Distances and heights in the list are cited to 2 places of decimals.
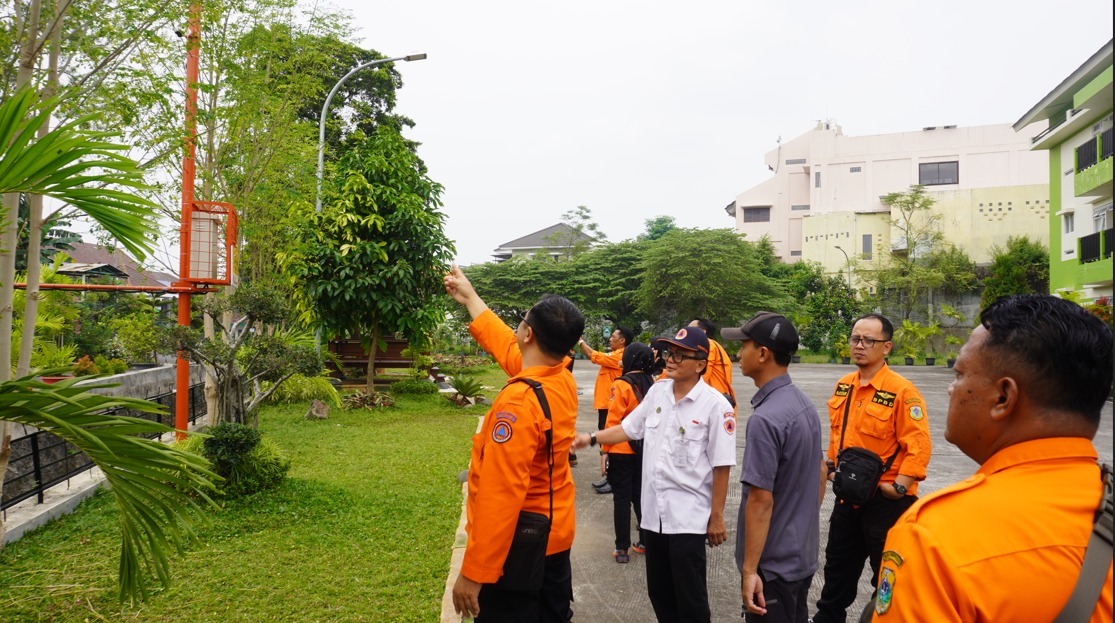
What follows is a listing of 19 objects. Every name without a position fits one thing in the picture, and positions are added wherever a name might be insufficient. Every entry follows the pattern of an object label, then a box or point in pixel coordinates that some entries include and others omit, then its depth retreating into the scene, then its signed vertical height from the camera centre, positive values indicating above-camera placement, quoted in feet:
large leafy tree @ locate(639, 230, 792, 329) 114.83 +4.23
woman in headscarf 17.74 -4.28
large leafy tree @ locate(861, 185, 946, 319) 114.52 +8.54
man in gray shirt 9.45 -2.78
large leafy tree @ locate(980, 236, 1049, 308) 105.29 +5.17
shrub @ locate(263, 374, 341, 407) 42.73 -5.53
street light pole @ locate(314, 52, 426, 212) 42.50 +11.60
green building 68.39 +13.84
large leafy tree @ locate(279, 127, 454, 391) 41.63 +3.29
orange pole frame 18.76 +2.76
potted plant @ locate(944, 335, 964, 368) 100.34 -5.59
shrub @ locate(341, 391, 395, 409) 42.04 -5.91
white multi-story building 137.59 +27.10
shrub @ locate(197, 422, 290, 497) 20.31 -4.58
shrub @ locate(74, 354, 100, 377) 34.56 -3.21
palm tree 7.84 -1.20
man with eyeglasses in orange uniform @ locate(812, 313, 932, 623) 12.54 -2.72
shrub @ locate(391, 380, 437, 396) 49.67 -6.01
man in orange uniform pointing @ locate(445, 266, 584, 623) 8.67 -2.26
